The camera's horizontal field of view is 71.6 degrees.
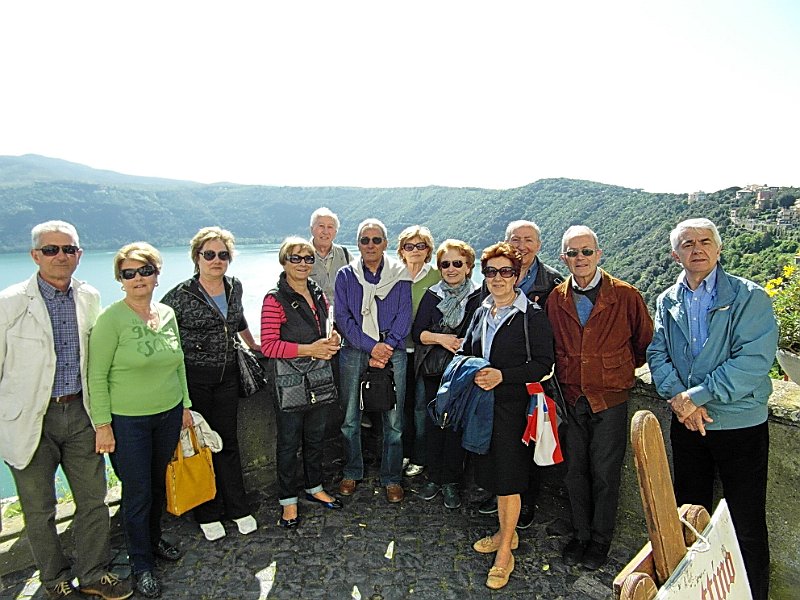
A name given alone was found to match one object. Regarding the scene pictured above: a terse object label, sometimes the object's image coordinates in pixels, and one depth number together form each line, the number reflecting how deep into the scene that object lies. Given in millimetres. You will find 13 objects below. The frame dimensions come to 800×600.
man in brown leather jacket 3316
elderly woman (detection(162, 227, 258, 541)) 3531
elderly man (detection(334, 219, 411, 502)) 4051
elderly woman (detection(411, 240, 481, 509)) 3879
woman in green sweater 3076
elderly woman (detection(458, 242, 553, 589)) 3295
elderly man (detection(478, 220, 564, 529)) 3838
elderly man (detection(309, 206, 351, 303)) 4578
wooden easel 1544
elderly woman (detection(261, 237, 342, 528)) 3760
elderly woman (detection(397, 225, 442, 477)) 4141
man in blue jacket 2811
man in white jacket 2869
